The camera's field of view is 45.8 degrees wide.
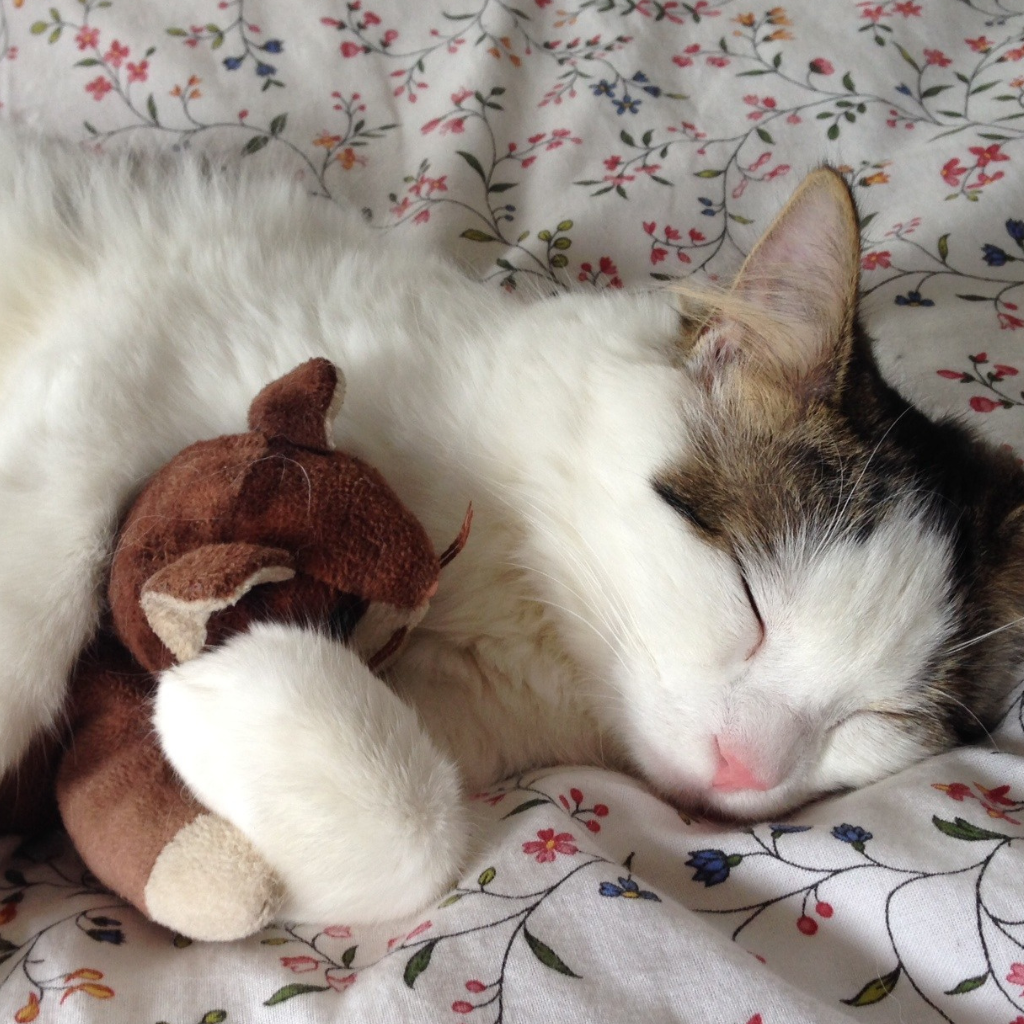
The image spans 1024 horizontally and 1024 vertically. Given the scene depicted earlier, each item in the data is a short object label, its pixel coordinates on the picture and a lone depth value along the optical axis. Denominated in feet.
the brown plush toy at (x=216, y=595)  0.81
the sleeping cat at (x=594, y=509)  0.93
